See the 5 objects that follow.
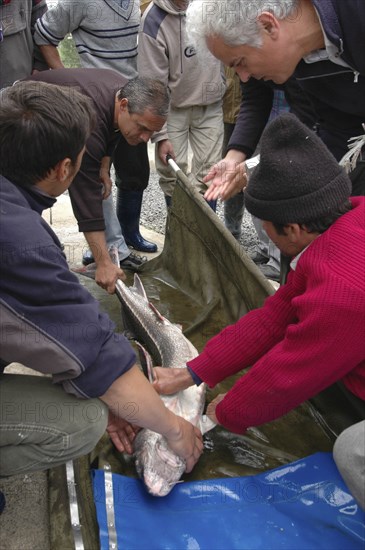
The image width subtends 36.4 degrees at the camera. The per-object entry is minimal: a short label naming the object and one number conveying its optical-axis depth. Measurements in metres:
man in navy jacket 1.68
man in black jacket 2.27
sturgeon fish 2.29
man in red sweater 1.92
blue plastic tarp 2.11
